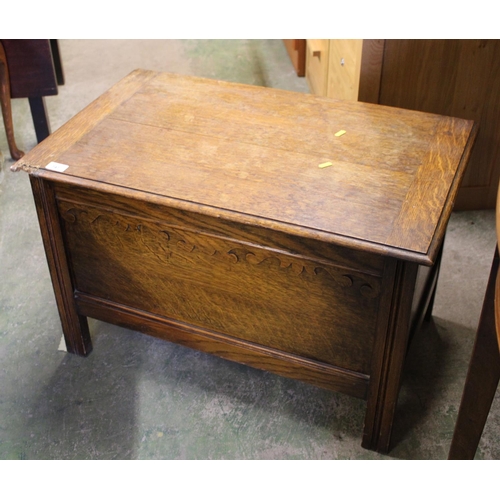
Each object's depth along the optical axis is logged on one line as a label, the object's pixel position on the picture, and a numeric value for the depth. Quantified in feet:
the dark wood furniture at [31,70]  8.29
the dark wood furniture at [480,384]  4.05
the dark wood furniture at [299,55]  10.89
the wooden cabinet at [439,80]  6.76
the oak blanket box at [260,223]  4.38
